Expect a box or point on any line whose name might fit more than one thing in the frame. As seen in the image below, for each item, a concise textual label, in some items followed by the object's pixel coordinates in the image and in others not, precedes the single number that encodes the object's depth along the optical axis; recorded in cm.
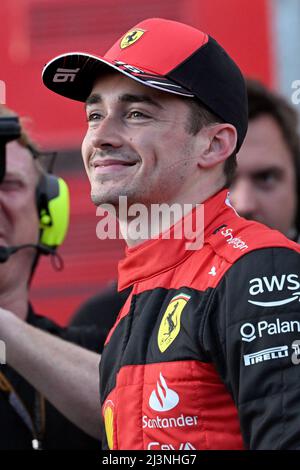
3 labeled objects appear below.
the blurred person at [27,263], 588
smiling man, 365
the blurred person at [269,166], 767
